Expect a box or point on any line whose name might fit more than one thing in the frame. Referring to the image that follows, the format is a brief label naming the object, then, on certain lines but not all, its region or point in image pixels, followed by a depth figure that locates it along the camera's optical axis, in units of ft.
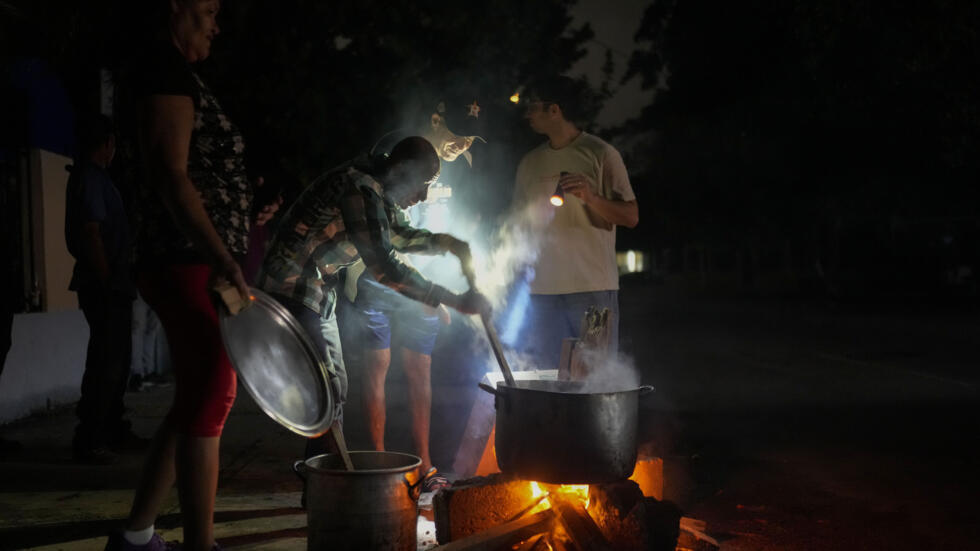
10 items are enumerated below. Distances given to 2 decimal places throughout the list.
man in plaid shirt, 11.68
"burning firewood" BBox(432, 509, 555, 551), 10.75
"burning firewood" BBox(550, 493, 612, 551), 10.84
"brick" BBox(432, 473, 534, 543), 11.90
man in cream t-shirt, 15.89
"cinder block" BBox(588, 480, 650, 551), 10.74
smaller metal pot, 10.53
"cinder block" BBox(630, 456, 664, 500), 13.42
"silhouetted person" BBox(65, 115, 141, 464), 17.06
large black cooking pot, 11.21
